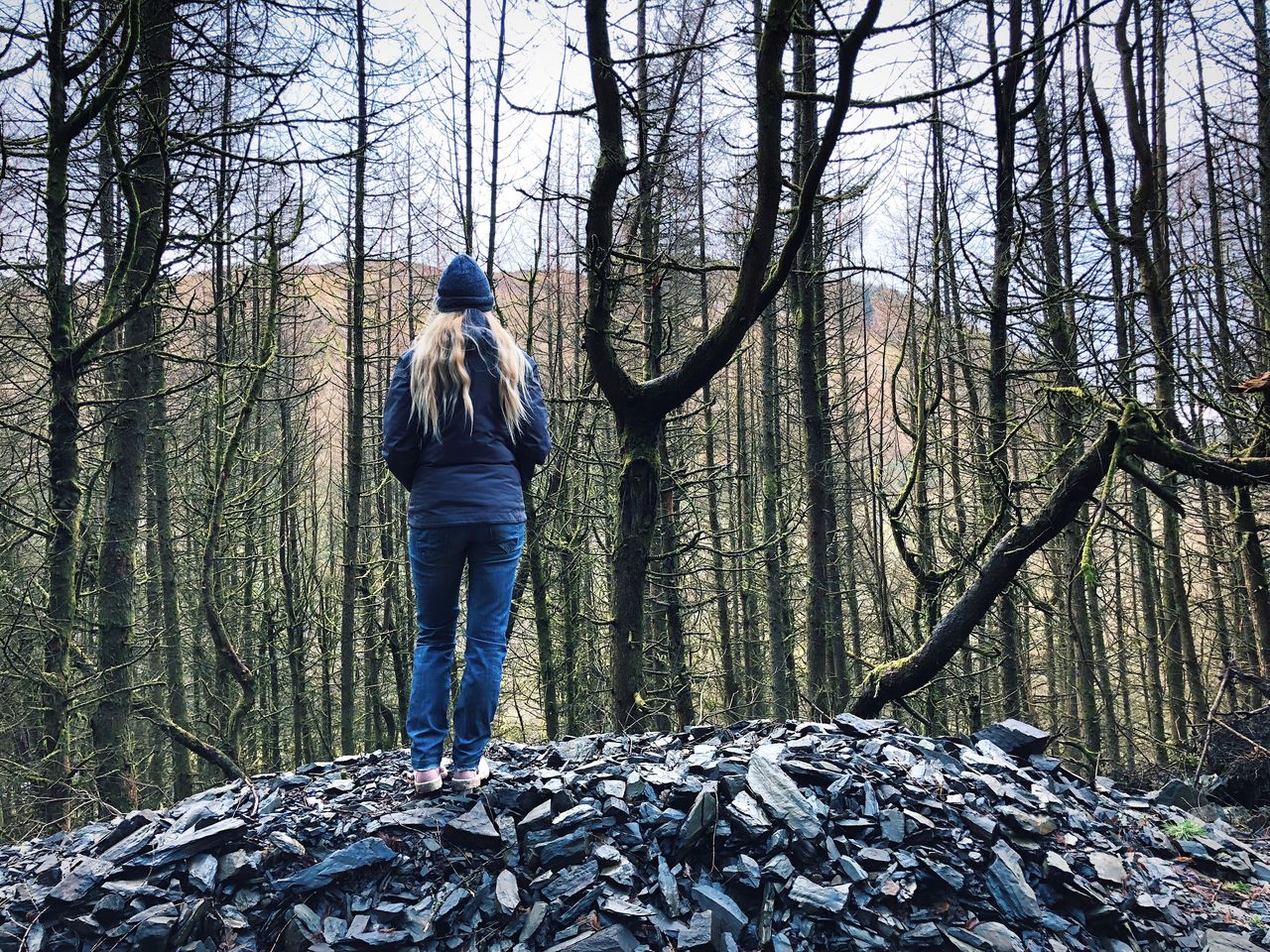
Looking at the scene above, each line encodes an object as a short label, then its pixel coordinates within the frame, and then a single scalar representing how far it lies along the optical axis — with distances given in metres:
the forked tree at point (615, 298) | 3.79
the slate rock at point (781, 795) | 3.23
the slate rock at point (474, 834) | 3.17
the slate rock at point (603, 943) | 2.66
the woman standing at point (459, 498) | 3.58
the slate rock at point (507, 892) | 2.90
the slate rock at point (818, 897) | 2.92
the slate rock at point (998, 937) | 2.85
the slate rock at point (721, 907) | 2.85
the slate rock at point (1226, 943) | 3.12
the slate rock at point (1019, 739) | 4.46
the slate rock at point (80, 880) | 2.95
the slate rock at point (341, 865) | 3.00
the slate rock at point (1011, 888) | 3.06
